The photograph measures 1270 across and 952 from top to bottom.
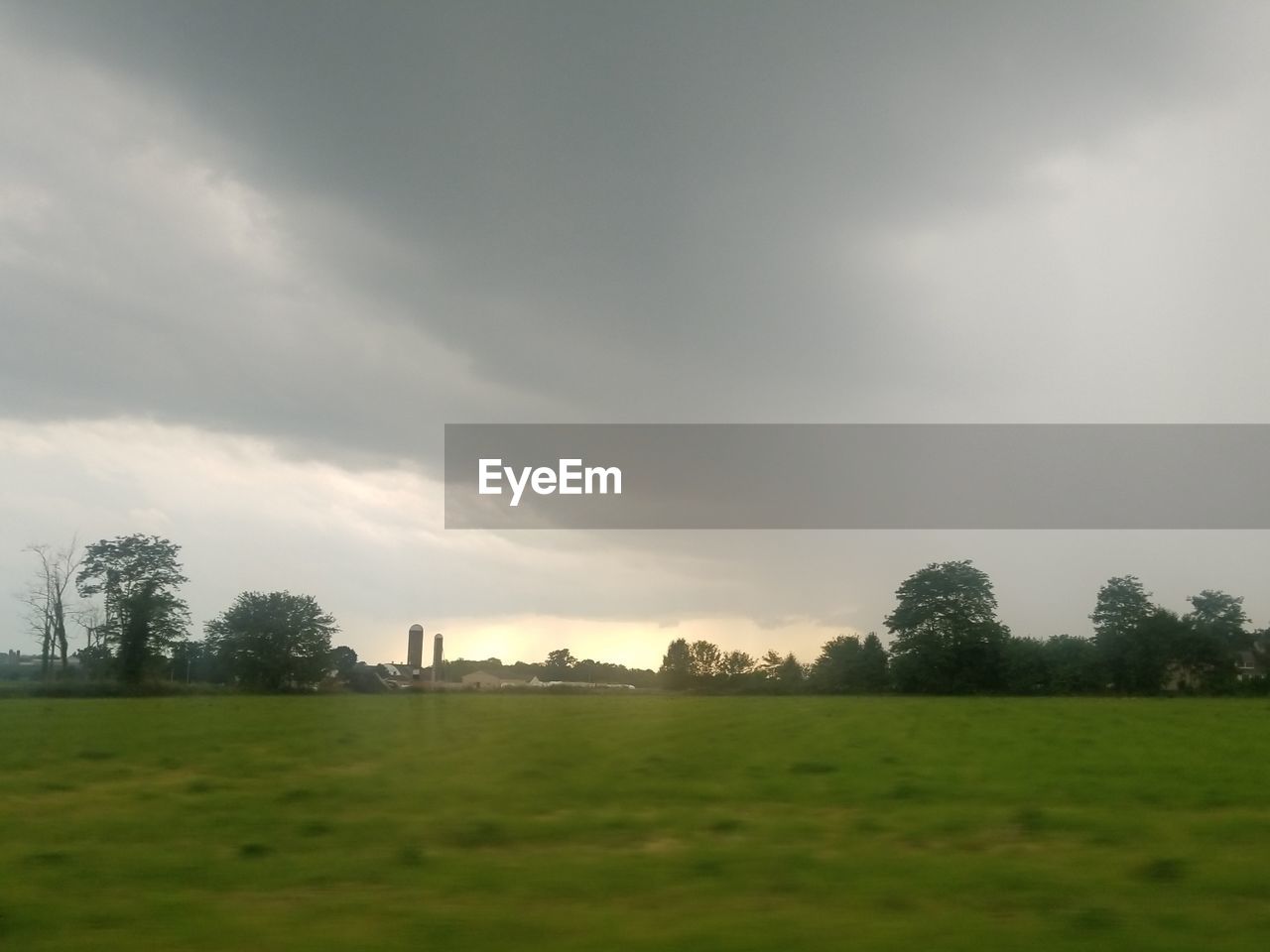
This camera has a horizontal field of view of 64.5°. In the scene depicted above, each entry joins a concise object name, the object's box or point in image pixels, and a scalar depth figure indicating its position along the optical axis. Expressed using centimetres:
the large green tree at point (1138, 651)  10019
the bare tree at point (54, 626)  8462
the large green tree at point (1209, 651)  9969
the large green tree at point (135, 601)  8906
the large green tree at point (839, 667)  10688
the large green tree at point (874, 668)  10444
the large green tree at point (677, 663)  14770
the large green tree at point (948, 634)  9919
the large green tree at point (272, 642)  9706
